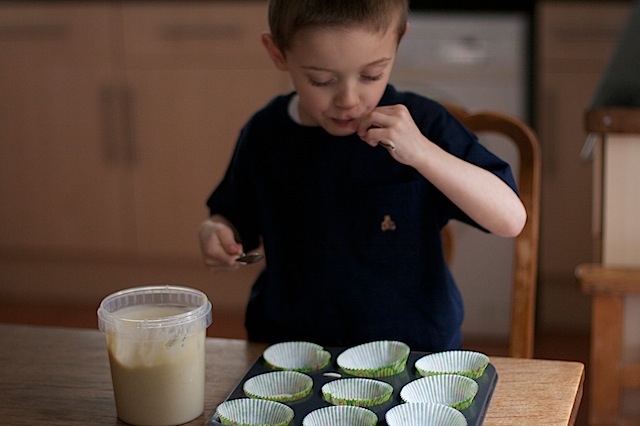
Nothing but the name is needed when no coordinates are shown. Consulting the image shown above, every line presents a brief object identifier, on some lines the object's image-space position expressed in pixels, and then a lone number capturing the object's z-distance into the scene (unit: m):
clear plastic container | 1.20
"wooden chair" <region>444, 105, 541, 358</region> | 1.53
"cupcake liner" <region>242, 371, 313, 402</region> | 1.22
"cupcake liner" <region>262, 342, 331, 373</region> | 1.28
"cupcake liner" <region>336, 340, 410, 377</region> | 1.26
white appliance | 3.32
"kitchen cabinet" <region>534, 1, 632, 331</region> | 3.27
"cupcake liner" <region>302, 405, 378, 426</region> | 1.15
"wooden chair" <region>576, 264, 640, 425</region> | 1.86
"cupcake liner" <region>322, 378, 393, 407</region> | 1.19
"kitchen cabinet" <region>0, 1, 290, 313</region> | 3.61
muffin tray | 1.16
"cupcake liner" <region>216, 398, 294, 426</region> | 1.17
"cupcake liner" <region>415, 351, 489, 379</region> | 1.25
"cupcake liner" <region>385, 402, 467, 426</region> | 1.14
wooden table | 1.21
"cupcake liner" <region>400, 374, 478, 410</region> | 1.20
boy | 1.40
